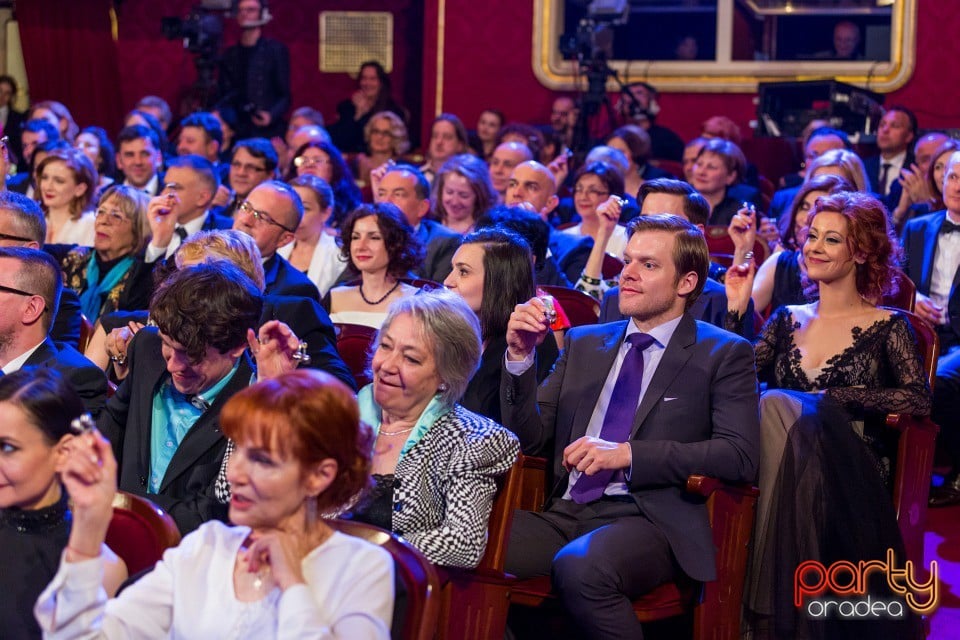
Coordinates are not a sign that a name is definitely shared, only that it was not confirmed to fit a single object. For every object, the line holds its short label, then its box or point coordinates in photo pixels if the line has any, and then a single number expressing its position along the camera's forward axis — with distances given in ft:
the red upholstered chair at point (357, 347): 12.27
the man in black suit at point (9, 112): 31.10
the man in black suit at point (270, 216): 15.25
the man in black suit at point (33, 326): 10.13
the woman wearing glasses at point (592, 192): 19.42
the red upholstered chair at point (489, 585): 8.83
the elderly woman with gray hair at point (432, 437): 8.57
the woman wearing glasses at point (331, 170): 21.58
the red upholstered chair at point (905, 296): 13.80
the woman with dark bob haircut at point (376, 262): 15.38
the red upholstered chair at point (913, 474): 10.91
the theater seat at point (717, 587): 9.59
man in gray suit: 9.49
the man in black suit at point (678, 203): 14.66
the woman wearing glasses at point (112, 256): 16.01
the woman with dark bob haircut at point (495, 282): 11.54
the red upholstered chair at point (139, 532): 7.43
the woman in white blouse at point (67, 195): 19.21
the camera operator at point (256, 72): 31.68
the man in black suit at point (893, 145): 24.29
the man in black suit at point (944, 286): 15.31
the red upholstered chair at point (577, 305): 13.82
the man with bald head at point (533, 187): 19.57
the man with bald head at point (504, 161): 22.77
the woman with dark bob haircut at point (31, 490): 6.90
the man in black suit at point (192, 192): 18.10
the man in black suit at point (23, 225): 12.86
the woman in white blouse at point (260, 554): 6.15
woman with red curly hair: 10.11
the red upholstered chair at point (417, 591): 6.77
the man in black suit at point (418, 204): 17.74
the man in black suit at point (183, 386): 9.32
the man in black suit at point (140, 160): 23.44
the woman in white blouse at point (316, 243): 17.80
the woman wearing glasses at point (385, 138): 26.43
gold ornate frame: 30.91
